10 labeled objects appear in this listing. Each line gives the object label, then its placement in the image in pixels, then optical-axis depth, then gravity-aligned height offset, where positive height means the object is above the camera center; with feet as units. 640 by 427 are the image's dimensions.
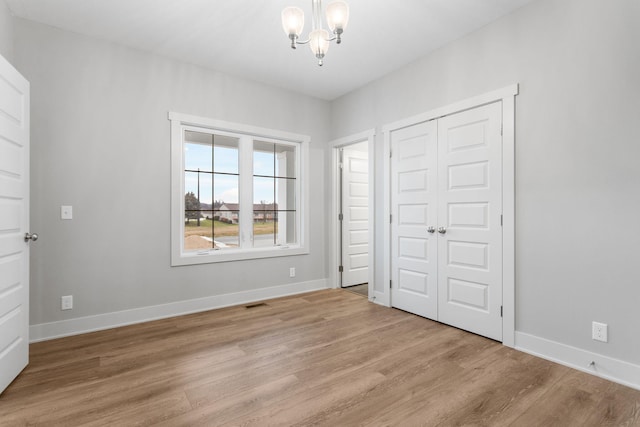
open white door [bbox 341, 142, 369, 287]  15.75 -0.01
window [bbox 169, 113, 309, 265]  11.97 +0.92
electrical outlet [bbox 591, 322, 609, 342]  7.16 -2.68
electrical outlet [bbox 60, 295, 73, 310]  9.60 -2.78
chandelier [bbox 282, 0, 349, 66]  6.35 +3.96
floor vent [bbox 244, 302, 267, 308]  12.61 -3.72
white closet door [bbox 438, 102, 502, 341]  9.22 -0.18
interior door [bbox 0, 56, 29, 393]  6.54 -0.23
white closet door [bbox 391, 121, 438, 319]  11.01 -0.16
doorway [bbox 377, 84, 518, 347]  8.98 -0.07
